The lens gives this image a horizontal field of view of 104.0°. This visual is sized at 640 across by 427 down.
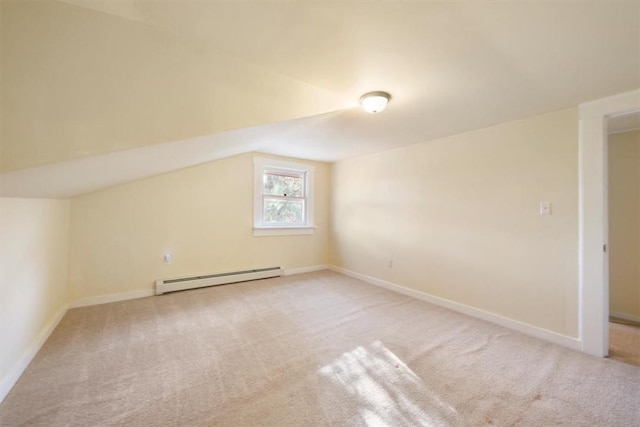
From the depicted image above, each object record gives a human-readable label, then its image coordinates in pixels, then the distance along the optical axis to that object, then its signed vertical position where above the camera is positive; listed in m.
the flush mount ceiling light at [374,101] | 1.96 +0.93
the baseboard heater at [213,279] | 3.26 -0.91
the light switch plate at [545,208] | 2.28 +0.09
